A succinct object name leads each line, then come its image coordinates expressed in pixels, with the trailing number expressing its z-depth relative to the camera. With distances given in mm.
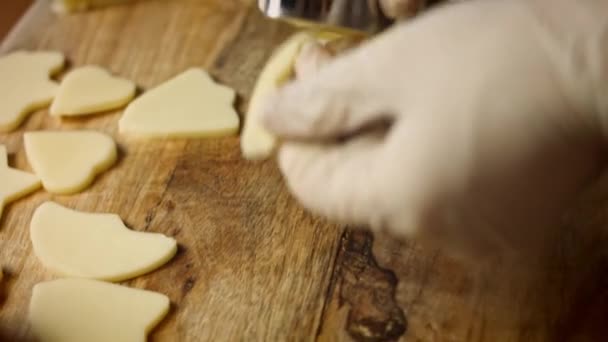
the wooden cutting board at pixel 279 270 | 592
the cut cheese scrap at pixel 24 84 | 795
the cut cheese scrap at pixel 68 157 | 717
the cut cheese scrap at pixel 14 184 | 715
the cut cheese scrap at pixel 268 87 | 559
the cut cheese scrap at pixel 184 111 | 757
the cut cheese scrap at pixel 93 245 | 636
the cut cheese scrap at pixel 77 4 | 927
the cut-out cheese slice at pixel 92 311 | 586
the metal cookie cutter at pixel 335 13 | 669
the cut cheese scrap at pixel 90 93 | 792
